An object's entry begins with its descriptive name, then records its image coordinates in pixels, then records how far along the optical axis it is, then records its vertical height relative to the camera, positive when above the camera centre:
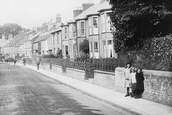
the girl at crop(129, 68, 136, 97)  12.92 -1.23
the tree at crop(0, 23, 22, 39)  145.62 +15.79
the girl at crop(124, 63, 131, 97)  13.68 -0.94
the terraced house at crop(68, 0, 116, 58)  31.39 +3.38
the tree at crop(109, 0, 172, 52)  14.67 +1.95
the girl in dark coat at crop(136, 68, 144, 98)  12.52 -1.09
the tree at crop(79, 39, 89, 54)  36.59 +1.44
